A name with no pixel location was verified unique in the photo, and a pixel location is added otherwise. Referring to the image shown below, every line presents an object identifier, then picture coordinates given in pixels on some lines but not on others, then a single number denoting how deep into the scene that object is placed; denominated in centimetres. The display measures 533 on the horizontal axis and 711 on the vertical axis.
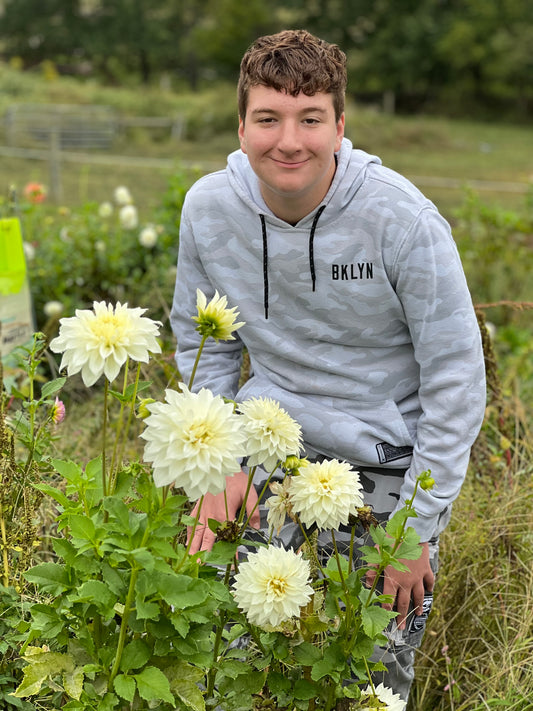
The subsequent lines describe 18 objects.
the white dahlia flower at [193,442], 120
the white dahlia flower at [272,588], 142
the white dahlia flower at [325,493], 146
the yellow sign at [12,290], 324
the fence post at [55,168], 1091
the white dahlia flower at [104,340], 124
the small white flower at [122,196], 483
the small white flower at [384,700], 160
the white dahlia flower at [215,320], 133
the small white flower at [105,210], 488
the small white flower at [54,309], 429
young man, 195
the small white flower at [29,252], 450
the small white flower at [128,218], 480
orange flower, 463
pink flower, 198
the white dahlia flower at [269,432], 141
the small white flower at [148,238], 468
